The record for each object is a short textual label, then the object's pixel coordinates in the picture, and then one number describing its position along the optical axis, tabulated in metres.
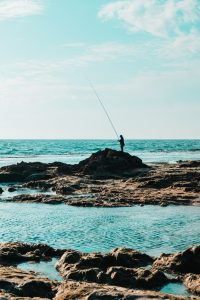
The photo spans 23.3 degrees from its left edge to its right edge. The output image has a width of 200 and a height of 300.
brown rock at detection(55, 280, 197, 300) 10.79
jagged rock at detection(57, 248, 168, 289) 12.89
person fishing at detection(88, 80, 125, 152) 49.62
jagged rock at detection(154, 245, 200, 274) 14.11
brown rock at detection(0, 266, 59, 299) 11.78
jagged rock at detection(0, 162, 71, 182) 46.12
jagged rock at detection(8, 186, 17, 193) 38.16
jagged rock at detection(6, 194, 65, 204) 31.17
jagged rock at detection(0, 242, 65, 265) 15.92
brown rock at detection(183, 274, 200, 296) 12.23
